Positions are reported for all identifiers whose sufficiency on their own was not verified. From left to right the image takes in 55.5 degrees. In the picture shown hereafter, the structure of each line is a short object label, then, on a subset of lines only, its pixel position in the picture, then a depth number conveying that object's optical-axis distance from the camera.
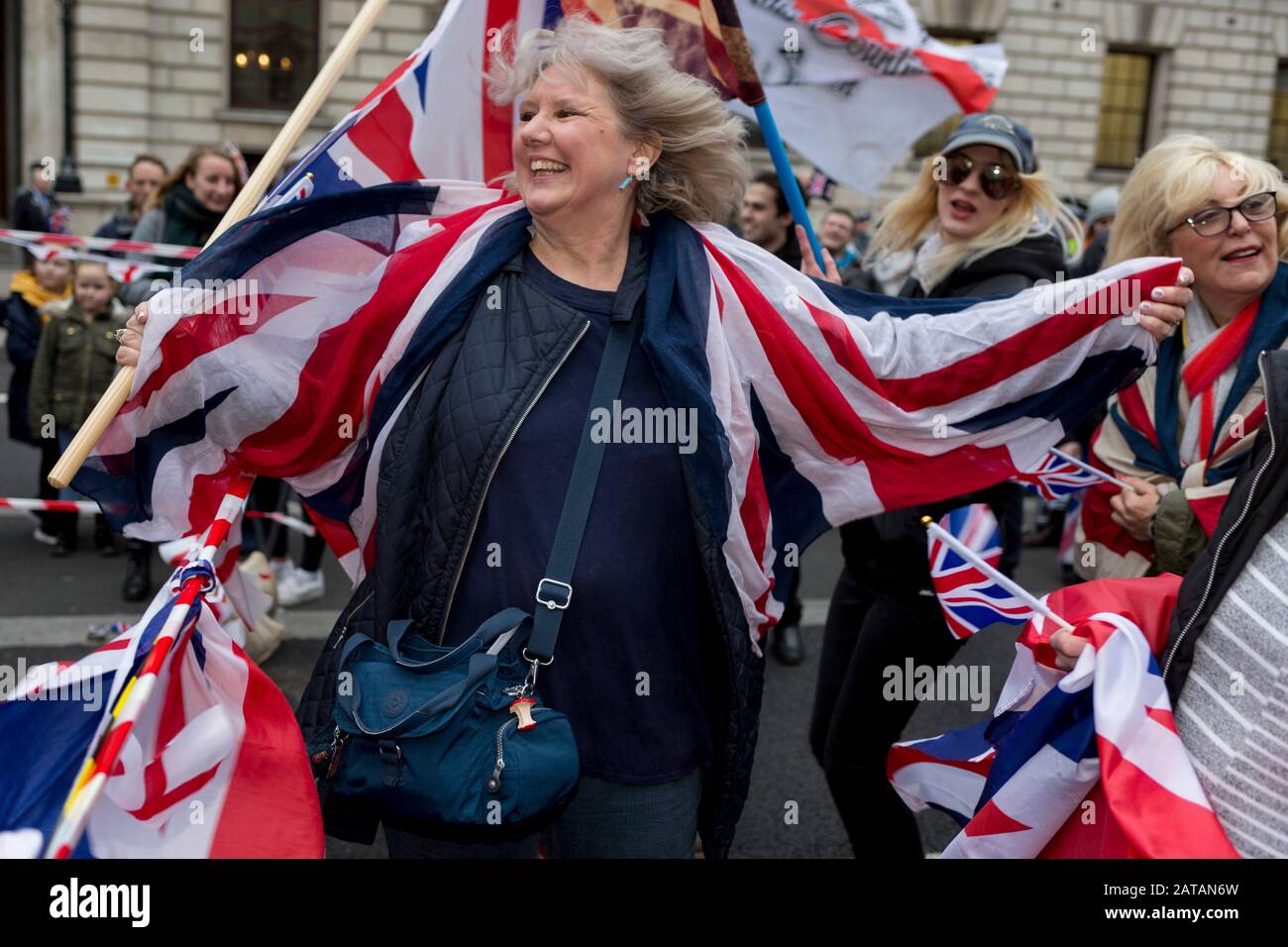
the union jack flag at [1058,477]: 2.93
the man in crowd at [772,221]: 5.29
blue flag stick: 3.11
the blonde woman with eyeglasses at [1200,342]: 2.62
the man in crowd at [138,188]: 8.04
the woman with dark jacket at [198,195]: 6.01
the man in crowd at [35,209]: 13.29
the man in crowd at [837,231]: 8.83
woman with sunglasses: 2.98
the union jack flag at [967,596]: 2.52
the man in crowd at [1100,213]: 8.83
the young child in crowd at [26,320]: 6.85
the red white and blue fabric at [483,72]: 3.05
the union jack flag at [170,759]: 1.87
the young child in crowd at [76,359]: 6.19
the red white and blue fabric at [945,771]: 2.47
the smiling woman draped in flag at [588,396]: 2.19
